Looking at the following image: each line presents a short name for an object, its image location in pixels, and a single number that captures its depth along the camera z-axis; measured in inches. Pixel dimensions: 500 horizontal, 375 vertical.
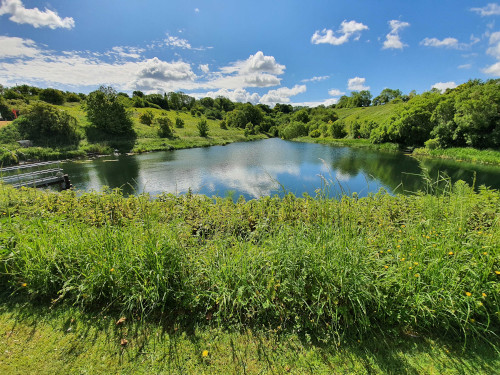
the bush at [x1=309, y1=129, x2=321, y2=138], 3230.8
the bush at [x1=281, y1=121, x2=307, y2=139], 3575.3
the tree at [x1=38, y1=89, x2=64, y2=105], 2824.8
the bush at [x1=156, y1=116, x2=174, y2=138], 2411.4
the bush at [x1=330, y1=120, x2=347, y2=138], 2849.4
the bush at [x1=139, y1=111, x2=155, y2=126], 2587.4
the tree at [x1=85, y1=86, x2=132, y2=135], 2086.6
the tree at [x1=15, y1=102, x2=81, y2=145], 1696.6
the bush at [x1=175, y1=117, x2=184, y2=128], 2913.4
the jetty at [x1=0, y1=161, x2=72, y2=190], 487.5
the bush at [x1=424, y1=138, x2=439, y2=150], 1459.2
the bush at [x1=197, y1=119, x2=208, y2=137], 2736.2
